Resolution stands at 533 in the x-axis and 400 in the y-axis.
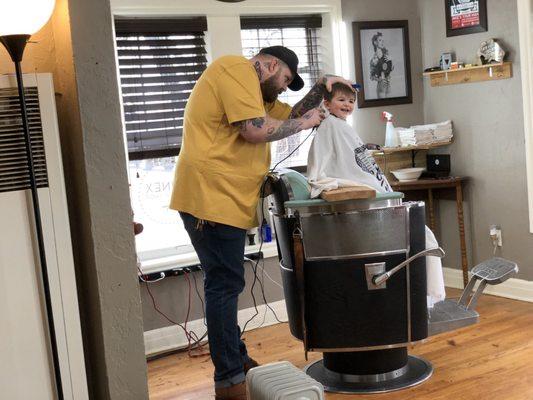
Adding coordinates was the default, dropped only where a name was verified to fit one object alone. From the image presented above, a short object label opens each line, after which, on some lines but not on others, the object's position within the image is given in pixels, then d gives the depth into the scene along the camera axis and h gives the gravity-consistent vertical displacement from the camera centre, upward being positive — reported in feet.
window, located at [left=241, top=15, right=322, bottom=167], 14.01 +1.66
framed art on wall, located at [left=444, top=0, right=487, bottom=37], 14.23 +1.90
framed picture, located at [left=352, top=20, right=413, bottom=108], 15.02 +1.15
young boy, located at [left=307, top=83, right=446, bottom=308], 10.28 -0.51
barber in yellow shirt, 9.24 -0.56
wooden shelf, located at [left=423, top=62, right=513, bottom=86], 13.92 +0.69
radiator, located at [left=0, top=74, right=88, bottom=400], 6.92 -1.07
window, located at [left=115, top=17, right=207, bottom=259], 12.76 +0.56
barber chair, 9.36 -2.07
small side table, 14.85 -1.62
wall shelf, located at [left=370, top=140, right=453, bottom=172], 15.20 -0.97
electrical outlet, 14.52 -2.68
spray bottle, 15.26 -0.42
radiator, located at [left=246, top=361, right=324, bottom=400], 6.51 -2.49
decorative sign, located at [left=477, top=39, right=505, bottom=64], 13.82 +1.06
